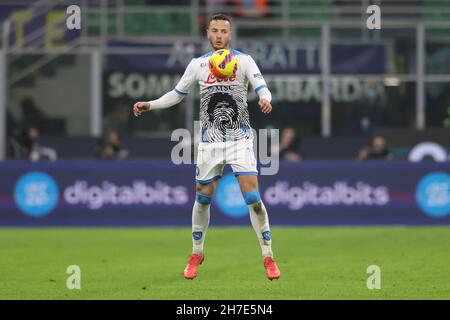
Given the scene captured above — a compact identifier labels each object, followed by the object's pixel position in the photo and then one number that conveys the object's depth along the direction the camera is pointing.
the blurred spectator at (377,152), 21.98
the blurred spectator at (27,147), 23.25
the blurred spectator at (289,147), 21.91
